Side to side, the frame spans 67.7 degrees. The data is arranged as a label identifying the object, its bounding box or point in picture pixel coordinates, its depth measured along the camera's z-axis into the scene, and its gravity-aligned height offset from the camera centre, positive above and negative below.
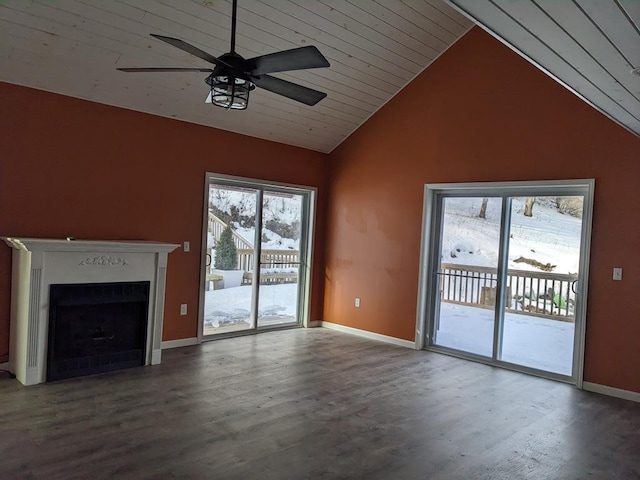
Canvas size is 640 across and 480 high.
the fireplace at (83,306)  3.77 -0.73
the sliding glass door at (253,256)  5.53 -0.32
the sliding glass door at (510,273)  4.58 -0.30
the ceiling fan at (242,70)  2.53 +0.90
